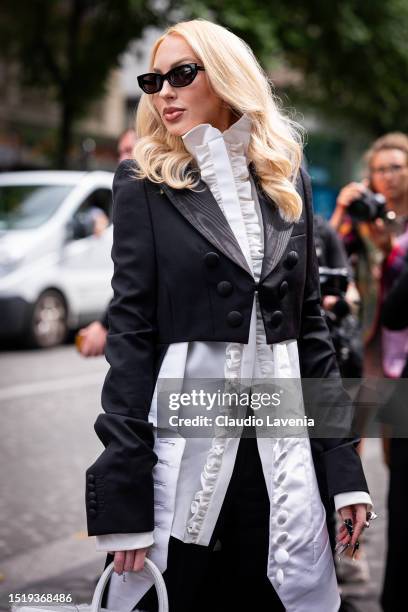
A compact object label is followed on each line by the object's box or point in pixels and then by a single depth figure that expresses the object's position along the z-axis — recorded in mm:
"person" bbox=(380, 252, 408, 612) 3432
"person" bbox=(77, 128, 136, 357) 3918
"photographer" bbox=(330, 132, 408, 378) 4195
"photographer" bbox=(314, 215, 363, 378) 3680
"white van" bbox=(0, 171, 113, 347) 11469
